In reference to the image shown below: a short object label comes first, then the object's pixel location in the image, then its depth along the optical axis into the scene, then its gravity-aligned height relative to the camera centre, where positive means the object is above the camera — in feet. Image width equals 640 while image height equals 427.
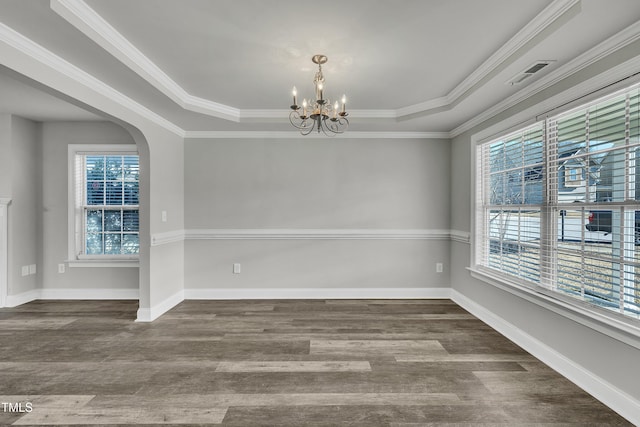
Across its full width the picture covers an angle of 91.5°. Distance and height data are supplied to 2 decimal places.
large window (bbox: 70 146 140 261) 14.55 +0.31
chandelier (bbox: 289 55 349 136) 8.03 +2.80
